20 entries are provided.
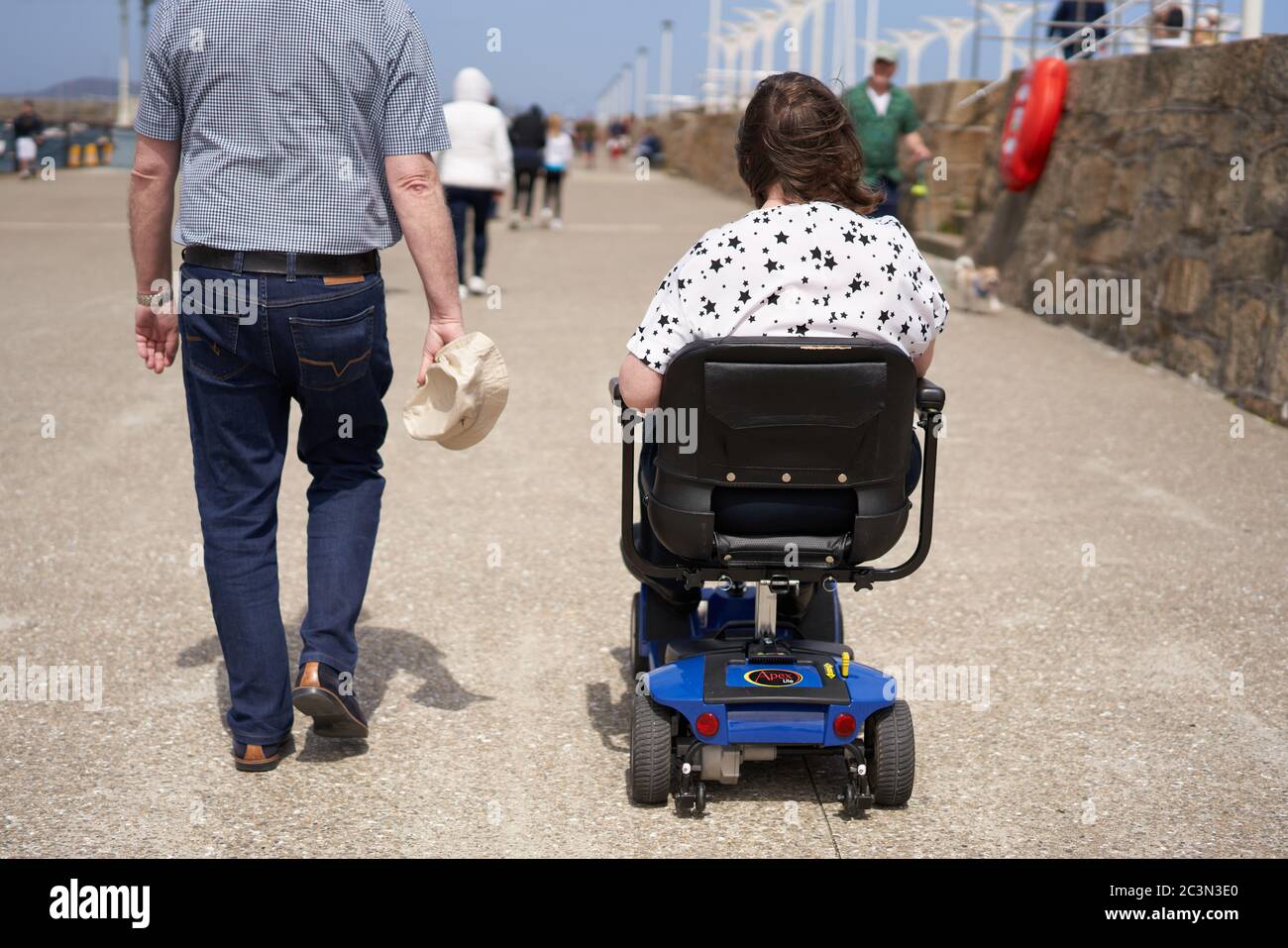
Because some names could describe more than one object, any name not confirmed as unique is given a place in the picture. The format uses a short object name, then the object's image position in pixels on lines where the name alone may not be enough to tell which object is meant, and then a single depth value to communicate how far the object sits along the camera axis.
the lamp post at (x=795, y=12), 32.78
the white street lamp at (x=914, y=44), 23.46
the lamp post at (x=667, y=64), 63.19
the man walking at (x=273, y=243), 3.10
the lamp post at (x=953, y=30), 19.42
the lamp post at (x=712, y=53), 37.92
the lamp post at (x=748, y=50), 34.59
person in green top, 9.63
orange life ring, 10.45
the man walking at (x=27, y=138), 28.42
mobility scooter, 2.89
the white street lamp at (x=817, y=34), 31.47
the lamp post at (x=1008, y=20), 12.08
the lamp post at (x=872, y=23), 30.34
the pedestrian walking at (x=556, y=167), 19.05
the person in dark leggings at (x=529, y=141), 18.02
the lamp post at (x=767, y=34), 38.09
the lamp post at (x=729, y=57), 36.58
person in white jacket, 10.48
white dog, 10.81
